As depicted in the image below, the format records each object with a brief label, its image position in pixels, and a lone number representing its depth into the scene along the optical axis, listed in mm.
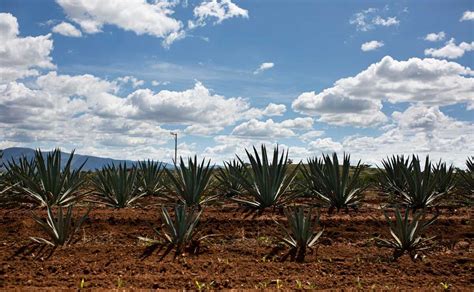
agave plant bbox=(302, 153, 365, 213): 9430
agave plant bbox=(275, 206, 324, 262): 5978
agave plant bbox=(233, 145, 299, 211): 9016
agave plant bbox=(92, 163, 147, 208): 9703
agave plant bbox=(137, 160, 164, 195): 11677
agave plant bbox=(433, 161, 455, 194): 11266
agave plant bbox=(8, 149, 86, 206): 9555
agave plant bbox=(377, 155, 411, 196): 11828
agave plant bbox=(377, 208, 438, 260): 5953
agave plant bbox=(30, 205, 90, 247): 6230
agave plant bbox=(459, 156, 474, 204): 11509
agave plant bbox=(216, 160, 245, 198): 10910
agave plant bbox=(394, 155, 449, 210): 9711
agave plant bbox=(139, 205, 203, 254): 6133
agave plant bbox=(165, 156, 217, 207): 9445
